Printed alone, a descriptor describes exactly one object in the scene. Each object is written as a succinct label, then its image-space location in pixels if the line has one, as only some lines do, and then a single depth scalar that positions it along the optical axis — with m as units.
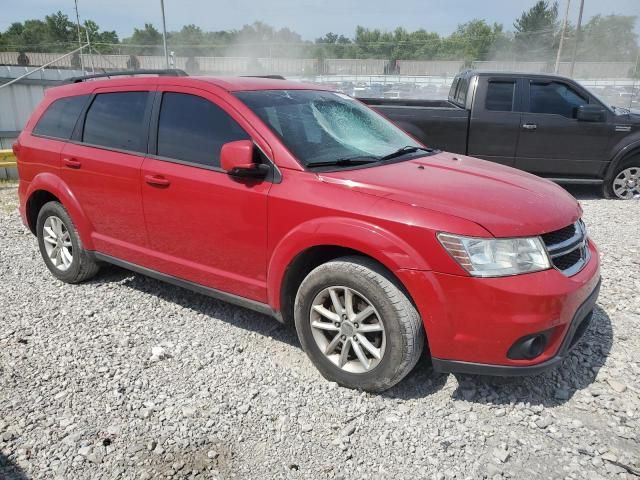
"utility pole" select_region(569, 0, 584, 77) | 27.16
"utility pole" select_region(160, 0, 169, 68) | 19.73
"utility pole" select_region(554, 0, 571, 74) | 29.41
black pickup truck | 7.80
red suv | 2.63
